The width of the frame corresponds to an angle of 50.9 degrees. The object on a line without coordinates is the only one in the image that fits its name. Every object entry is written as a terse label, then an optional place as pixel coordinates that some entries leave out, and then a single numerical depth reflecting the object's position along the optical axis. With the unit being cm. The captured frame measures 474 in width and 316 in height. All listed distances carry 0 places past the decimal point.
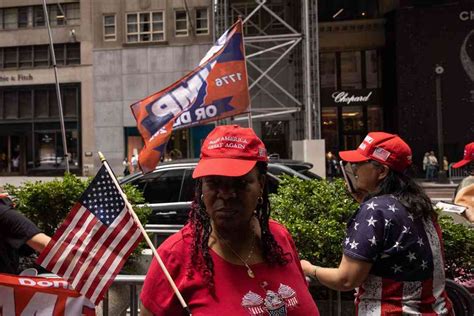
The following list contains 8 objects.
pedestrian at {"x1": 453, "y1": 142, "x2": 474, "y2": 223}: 454
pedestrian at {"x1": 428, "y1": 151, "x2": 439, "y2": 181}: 2590
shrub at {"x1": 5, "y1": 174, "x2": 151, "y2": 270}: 568
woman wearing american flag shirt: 258
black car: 824
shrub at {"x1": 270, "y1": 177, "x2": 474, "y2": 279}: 426
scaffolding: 2422
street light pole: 2725
